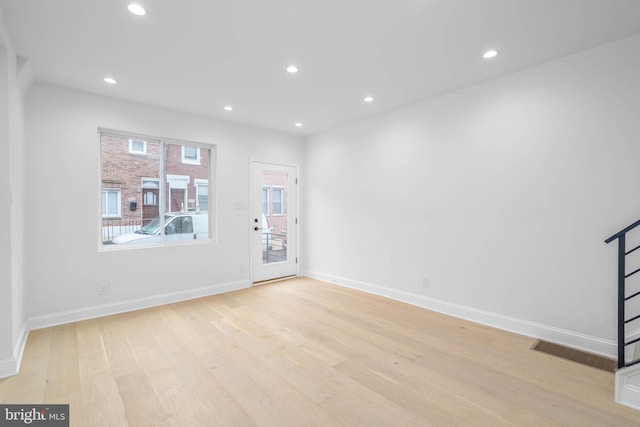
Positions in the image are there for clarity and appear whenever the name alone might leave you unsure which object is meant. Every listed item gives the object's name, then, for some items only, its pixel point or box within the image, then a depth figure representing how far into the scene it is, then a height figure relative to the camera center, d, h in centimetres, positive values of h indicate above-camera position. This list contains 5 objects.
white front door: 505 -13
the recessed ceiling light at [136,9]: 204 +148
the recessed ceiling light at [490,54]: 267 +148
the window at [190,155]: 442 +91
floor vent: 244 -129
